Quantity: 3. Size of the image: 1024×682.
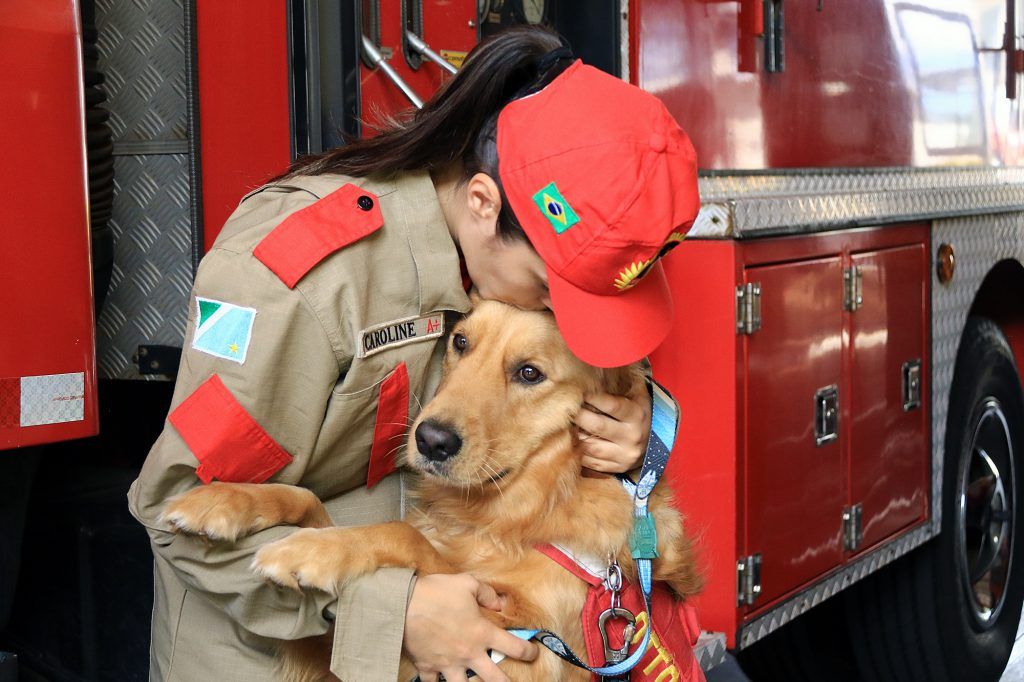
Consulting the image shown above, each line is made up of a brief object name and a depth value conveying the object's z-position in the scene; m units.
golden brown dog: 1.88
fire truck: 2.12
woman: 1.69
